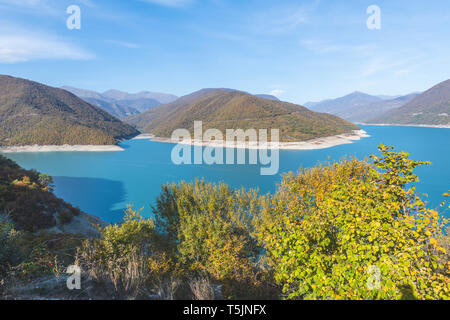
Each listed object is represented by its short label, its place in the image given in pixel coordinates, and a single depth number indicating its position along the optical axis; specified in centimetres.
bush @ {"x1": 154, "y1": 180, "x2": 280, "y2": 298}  1053
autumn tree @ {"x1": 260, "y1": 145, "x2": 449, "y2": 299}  431
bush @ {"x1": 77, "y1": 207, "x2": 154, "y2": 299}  703
